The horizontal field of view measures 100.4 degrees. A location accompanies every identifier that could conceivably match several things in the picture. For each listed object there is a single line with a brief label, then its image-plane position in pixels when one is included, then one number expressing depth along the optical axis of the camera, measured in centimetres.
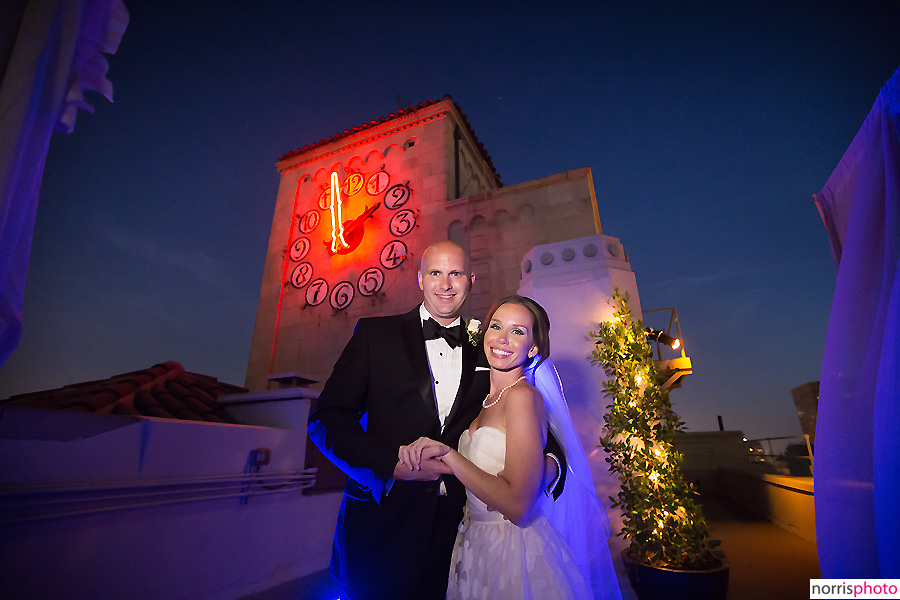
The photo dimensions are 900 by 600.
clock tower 805
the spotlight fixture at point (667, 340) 912
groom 150
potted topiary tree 303
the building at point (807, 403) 1349
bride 141
